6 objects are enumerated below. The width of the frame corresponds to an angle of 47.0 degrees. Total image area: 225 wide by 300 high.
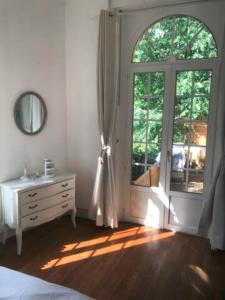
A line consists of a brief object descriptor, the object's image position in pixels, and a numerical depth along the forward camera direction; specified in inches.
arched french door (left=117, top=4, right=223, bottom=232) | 119.6
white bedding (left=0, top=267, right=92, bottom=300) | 44.5
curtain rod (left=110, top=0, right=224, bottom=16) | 120.2
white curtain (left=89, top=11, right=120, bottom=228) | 125.1
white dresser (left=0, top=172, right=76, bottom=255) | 105.1
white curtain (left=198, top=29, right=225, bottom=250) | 107.4
